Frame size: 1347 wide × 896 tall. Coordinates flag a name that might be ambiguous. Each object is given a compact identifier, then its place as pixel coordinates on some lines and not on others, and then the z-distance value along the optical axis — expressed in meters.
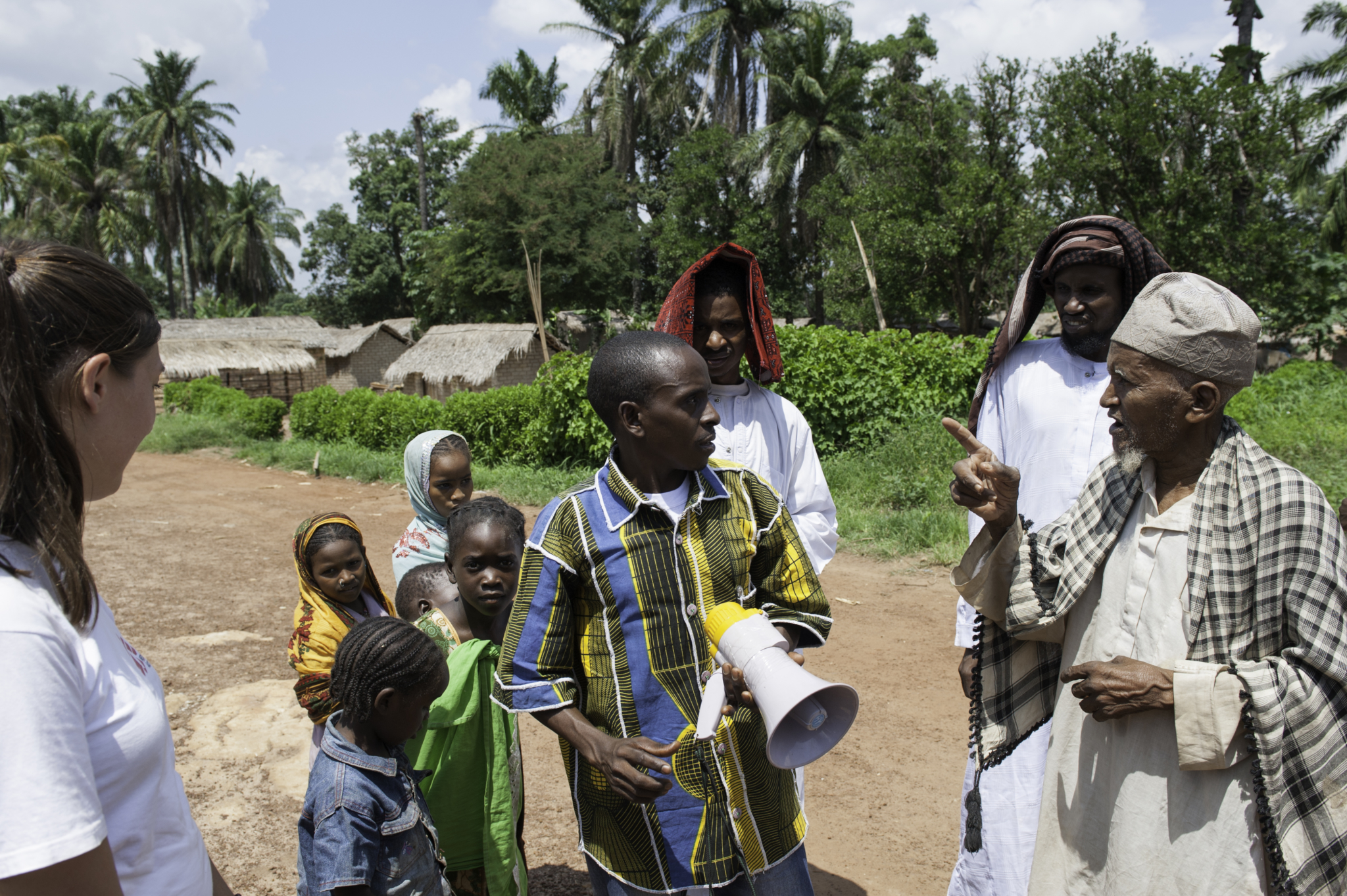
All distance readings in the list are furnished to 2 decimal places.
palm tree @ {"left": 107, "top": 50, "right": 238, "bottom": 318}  40.75
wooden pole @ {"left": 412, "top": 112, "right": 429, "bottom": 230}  38.06
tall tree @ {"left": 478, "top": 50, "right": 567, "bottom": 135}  33.00
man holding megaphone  1.90
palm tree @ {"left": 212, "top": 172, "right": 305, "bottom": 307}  48.09
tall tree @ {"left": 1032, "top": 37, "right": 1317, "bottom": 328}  14.61
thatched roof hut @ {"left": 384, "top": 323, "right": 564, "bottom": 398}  25.23
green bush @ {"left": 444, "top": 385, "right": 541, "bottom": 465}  13.96
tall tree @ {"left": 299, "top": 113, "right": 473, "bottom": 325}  41.28
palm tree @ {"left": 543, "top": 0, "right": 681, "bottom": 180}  30.66
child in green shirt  2.59
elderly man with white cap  1.66
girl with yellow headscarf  2.66
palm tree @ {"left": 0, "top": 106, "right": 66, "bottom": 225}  33.50
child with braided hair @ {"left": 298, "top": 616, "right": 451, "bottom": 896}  2.04
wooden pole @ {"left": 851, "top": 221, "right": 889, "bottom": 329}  20.77
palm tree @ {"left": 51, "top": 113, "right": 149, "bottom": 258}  37.31
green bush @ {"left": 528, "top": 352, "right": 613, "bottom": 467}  12.44
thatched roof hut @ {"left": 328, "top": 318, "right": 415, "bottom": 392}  34.19
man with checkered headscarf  2.62
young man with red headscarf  2.83
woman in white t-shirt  1.02
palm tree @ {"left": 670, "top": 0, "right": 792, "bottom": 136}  28.28
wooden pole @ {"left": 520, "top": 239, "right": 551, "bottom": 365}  19.39
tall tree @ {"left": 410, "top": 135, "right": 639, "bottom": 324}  27.25
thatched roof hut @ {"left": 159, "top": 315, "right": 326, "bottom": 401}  28.08
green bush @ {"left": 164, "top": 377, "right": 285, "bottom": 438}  20.02
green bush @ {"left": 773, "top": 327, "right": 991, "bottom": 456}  11.17
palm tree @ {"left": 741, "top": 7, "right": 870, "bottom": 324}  26.25
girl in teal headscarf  3.28
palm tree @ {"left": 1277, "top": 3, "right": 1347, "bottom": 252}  25.23
